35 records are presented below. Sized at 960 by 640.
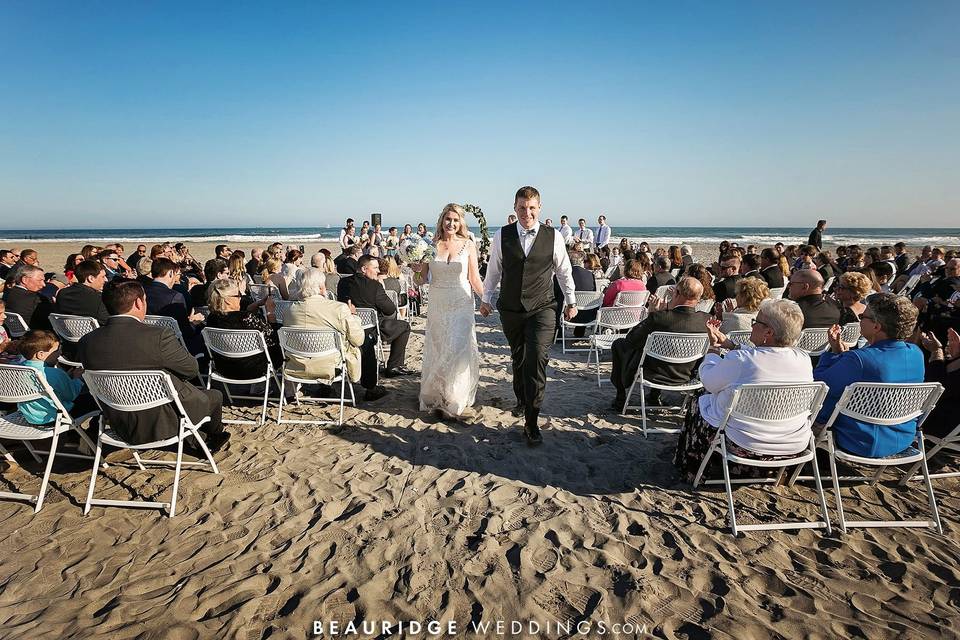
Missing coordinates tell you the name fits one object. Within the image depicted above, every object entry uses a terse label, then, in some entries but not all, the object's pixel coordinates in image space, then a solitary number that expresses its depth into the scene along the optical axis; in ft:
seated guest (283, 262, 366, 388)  15.53
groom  13.38
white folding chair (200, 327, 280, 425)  14.70
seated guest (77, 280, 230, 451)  10.59
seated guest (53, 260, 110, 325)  16.71
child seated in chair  11.45
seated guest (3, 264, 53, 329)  17.98
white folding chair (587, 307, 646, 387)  21.36
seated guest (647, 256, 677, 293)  27.55
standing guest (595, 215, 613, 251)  59.31
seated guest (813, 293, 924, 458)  10.18
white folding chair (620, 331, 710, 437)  14.38
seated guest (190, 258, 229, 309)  21.57
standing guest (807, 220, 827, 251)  42.86
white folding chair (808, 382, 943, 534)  9.75
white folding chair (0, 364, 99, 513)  10.66
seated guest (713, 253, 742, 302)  22.11
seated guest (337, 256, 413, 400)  18.30
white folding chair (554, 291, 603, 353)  23.91
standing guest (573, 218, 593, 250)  60.75
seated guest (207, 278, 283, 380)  15.55
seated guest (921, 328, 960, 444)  11.40
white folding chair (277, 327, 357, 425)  14.96
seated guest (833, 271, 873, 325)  15.07
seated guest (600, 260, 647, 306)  22.74
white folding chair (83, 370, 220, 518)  10.28
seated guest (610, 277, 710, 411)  14.73
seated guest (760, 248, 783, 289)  25.04
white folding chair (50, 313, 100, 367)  16.05
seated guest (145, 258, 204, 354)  17.72
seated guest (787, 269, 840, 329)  15.96
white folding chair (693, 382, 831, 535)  9.77
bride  15.06
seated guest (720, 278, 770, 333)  15.75
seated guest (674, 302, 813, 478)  10.12
